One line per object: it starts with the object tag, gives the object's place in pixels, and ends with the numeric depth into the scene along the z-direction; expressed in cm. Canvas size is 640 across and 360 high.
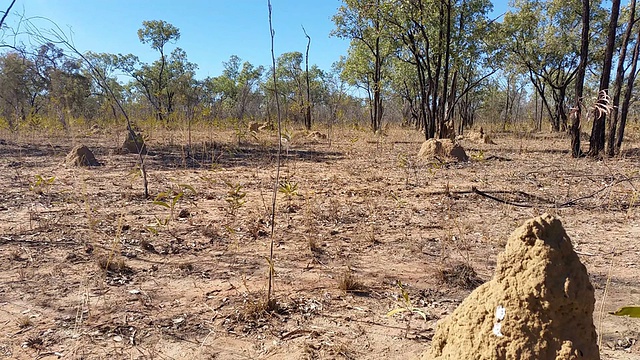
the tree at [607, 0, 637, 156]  866
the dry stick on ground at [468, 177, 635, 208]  505
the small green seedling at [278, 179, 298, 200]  469
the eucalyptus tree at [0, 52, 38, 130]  1546
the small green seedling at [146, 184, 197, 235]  399
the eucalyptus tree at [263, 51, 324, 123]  3324
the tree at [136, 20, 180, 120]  2566
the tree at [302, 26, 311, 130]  1990
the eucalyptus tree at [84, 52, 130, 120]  3066
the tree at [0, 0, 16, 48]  375
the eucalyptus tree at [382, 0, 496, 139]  1166
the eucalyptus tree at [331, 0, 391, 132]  1293
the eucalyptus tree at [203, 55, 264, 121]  3656
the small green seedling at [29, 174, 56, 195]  524
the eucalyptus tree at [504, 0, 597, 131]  1805
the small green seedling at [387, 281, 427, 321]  245
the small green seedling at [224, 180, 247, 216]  420
